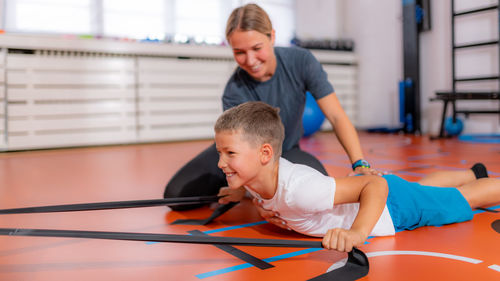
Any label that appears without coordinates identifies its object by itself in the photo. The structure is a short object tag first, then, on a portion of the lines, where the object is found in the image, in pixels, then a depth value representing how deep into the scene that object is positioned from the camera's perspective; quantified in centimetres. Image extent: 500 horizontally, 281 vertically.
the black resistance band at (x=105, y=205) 118
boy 109
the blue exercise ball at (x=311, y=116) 430
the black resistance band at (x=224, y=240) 95
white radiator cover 417
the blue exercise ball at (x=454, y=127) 474
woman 155
